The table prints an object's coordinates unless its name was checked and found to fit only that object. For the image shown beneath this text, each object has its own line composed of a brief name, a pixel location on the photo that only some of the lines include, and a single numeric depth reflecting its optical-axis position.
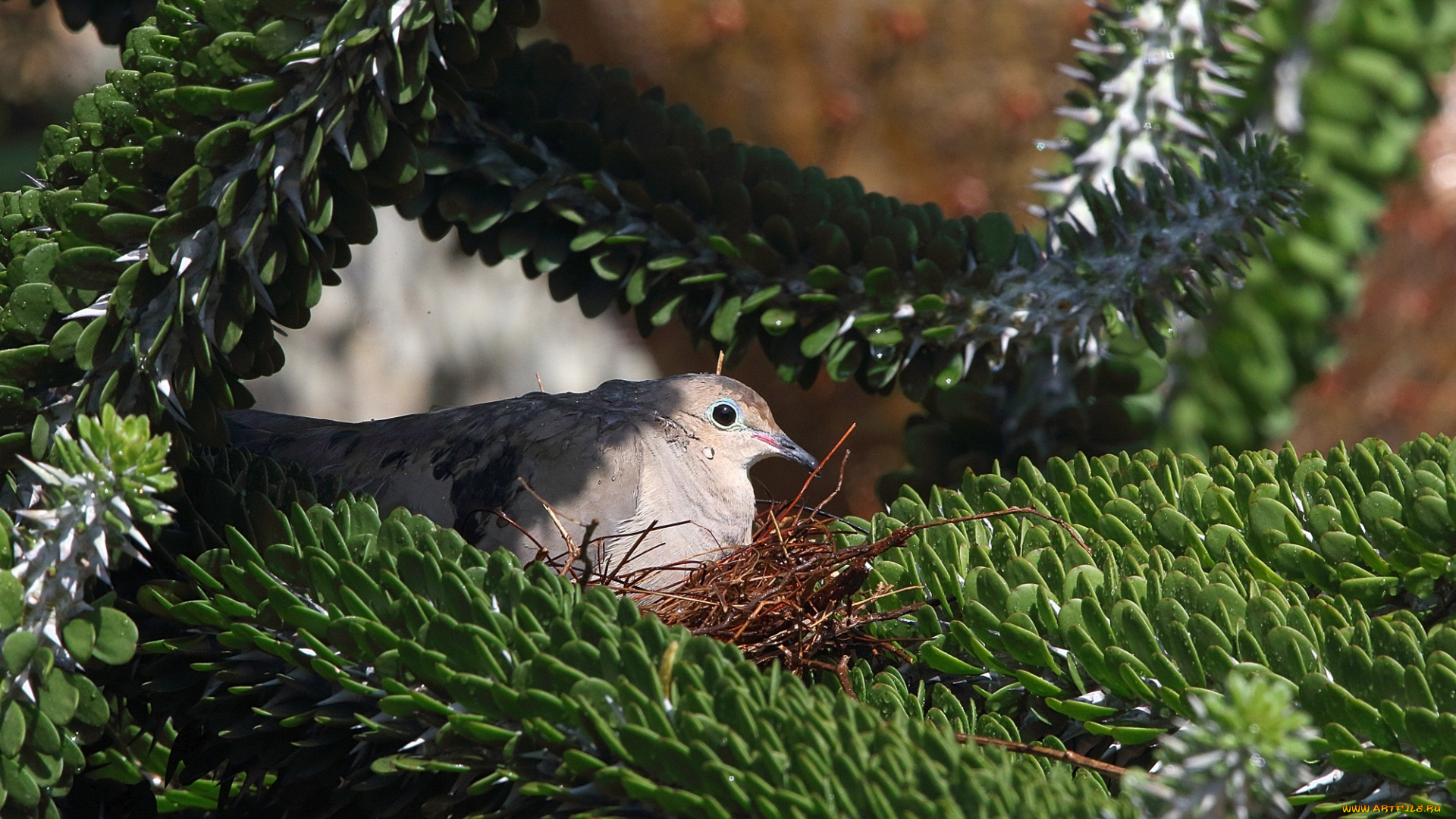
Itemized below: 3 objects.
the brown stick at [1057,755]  5.02
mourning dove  5.61
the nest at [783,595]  5.55
